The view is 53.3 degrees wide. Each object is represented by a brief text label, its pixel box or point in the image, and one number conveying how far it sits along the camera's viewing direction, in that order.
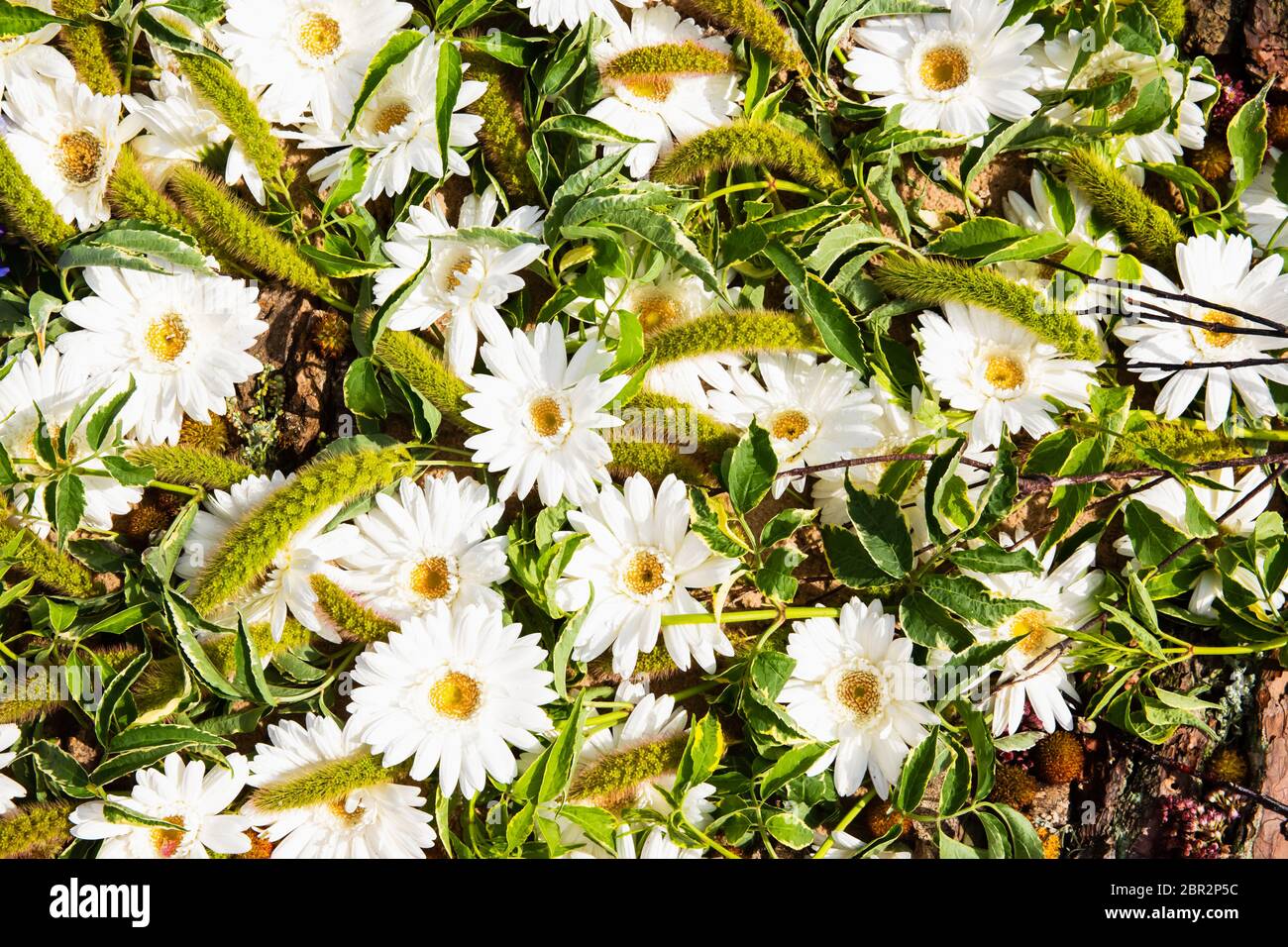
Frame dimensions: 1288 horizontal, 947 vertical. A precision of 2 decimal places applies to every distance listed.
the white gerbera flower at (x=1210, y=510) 0.52
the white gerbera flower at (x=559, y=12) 0.50
